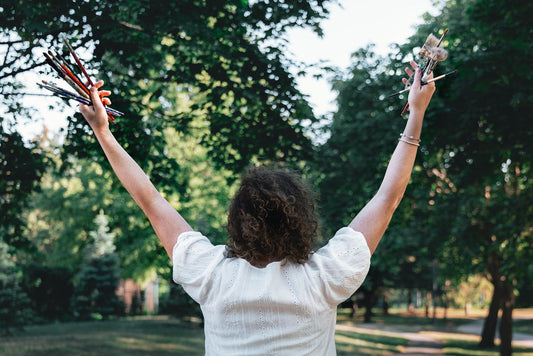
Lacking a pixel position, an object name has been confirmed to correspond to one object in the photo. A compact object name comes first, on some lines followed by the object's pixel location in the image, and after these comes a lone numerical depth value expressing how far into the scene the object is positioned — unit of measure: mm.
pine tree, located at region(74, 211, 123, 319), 25281
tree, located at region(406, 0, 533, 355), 7922
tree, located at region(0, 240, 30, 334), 18688
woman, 1581
